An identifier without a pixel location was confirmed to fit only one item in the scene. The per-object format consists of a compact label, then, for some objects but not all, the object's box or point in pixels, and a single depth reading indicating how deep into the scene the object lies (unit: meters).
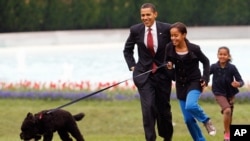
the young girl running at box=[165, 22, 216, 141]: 18.39
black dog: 17.73
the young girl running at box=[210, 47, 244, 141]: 20.44
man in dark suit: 19.06
